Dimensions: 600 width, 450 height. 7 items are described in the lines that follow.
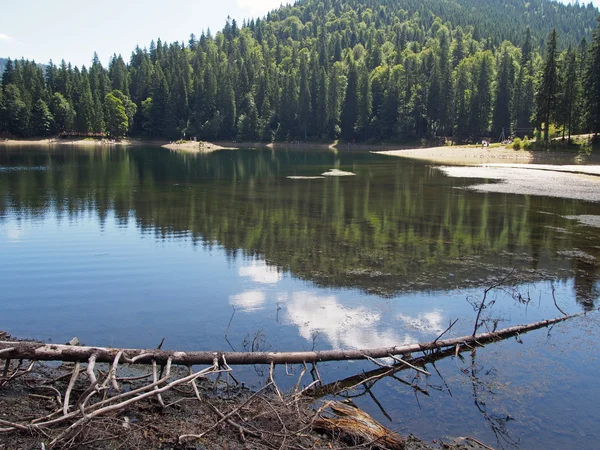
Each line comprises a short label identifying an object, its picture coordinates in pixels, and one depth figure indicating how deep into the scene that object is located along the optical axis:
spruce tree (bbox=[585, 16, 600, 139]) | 74.75
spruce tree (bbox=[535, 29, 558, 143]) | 83.31
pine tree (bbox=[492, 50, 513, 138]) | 114.94
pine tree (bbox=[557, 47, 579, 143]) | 81.25
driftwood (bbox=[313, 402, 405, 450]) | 7.51
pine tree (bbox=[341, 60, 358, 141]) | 135.25
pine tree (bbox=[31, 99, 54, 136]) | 130.25
